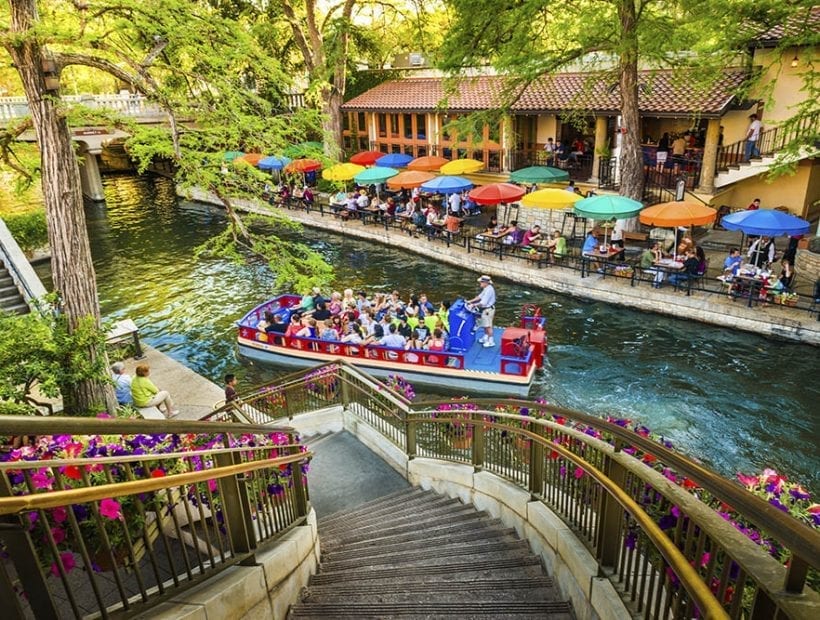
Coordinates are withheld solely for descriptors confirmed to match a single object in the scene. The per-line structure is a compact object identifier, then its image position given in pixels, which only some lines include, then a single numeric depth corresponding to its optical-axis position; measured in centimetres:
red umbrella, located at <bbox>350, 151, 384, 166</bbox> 2938
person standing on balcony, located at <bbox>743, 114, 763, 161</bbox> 2022
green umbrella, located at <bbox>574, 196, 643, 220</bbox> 1666
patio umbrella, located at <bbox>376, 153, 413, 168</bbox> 2758
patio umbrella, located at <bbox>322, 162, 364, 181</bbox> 2320
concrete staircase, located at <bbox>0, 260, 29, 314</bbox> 1521
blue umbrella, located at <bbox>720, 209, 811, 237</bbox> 1423
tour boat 1338
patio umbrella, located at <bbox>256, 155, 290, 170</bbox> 2709
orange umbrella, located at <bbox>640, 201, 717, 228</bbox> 1574
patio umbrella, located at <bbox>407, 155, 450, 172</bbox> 2600
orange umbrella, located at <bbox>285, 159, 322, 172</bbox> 2488
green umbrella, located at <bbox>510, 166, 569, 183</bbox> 2159
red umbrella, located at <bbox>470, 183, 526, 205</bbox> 1981
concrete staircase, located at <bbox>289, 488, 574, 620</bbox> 428
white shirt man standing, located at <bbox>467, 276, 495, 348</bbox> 1397
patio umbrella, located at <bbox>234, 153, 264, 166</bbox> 2790
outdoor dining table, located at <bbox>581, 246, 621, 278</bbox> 1845
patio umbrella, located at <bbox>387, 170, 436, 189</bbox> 2350
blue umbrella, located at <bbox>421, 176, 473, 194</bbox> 2175
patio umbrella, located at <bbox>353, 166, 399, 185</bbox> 2444
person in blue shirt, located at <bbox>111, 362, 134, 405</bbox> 1142
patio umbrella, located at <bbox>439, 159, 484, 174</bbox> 2470
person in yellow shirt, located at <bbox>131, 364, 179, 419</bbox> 1093
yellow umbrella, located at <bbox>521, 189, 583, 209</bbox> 1847
